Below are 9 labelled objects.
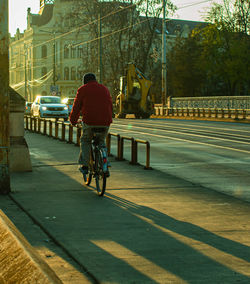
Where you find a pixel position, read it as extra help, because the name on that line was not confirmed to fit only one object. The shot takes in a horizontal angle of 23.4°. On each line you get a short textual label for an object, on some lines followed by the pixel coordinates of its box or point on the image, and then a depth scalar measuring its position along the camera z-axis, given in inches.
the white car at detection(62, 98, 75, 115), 1848.3
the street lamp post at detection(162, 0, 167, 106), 1876.8
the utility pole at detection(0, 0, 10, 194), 324.5
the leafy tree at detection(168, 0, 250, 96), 2598.4
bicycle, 323.6
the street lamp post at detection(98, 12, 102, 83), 2111.2
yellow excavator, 1566.2
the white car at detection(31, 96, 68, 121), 1492.4
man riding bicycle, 335.0
